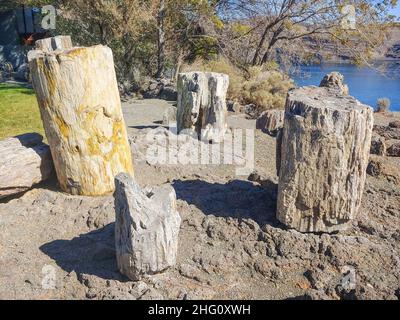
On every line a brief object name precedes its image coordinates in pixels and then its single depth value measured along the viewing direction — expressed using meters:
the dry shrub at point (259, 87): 9.91
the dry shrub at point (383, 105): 11.46
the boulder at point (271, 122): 7.43
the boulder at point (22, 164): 3.85
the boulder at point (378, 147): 6.27
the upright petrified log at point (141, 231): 2.76
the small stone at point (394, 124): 8.09
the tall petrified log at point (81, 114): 3.75
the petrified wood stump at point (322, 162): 3.00
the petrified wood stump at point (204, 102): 6.29
